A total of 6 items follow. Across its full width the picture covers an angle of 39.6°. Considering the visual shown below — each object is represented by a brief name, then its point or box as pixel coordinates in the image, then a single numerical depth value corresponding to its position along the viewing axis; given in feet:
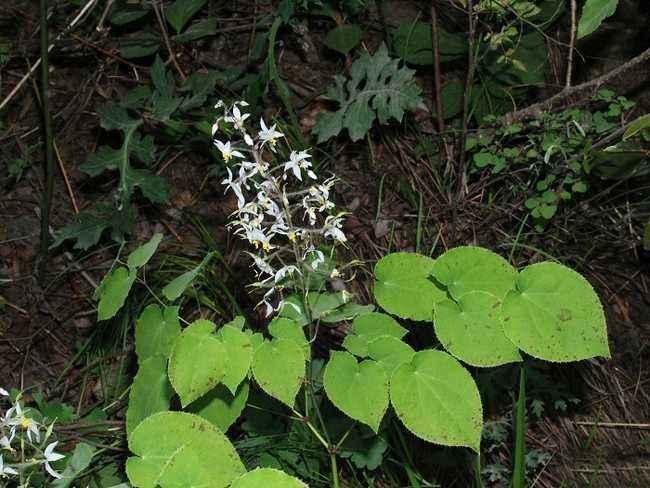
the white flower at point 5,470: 1.38
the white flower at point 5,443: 1.40
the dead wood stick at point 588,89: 2.09
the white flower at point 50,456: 1.46
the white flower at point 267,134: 1.41
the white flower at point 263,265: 1.47
